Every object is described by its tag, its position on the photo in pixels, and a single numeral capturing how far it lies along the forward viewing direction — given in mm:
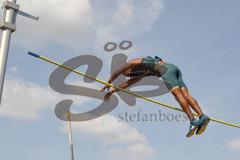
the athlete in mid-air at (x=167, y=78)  9165
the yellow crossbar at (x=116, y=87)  9008
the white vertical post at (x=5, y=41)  5699
